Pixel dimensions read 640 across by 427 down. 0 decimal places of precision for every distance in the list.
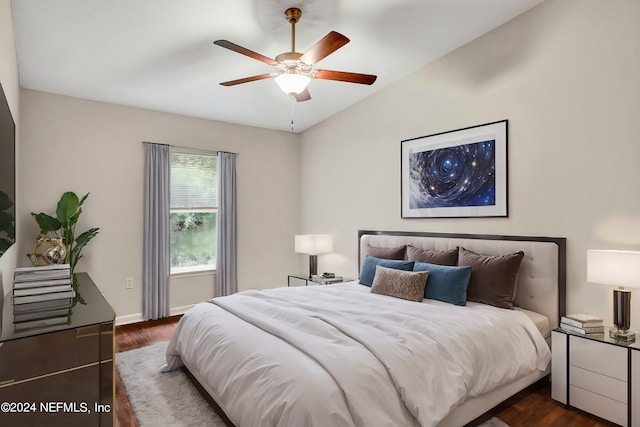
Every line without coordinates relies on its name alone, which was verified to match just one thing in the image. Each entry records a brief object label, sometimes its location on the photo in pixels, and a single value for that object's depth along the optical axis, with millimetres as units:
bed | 1630
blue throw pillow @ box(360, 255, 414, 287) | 3383
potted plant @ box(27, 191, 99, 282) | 3636
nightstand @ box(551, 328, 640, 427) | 2201
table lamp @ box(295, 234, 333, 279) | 4742
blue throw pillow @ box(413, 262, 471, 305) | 2865
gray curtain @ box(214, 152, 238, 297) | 4980
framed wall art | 3246
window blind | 4762
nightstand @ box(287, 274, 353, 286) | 4573
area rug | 2291
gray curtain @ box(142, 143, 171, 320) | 4422
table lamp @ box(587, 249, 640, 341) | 2264
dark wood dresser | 1514
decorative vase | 2666
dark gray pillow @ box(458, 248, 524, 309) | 2826
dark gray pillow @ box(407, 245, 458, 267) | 3281
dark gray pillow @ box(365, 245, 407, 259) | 3736
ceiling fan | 2311
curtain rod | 4659
